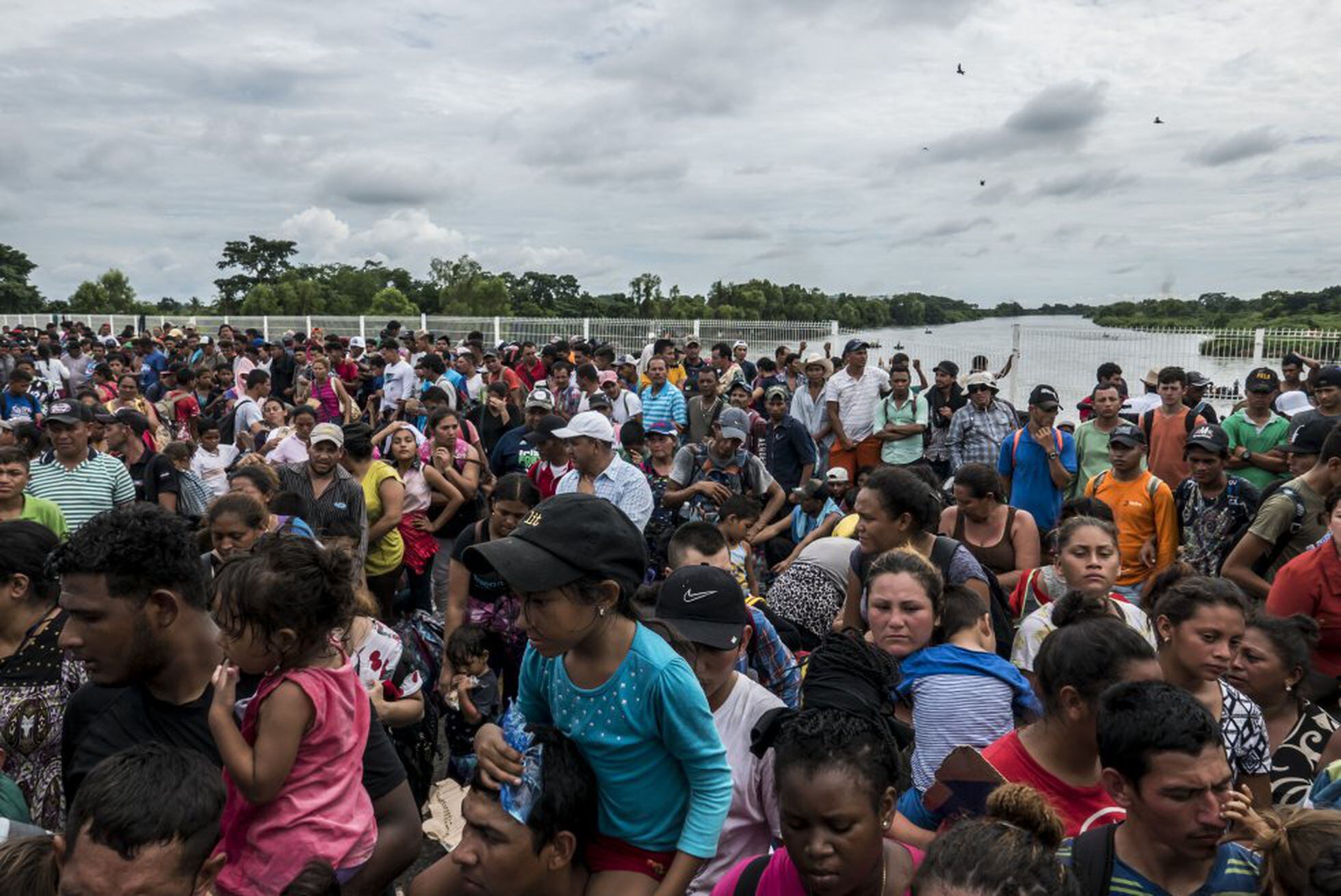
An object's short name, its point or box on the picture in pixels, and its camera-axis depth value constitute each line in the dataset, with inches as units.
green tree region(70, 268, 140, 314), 1915.6
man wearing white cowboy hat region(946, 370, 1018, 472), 340.2
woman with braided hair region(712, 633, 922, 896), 77.7
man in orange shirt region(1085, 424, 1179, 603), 218.7
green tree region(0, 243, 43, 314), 2258.9
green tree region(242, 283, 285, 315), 1626.7
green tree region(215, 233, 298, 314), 3164.4
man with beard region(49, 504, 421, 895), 92.7
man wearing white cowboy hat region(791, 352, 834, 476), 396.8
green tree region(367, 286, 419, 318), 1449.3
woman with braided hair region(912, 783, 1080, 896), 67.2
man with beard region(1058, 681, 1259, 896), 79.4
